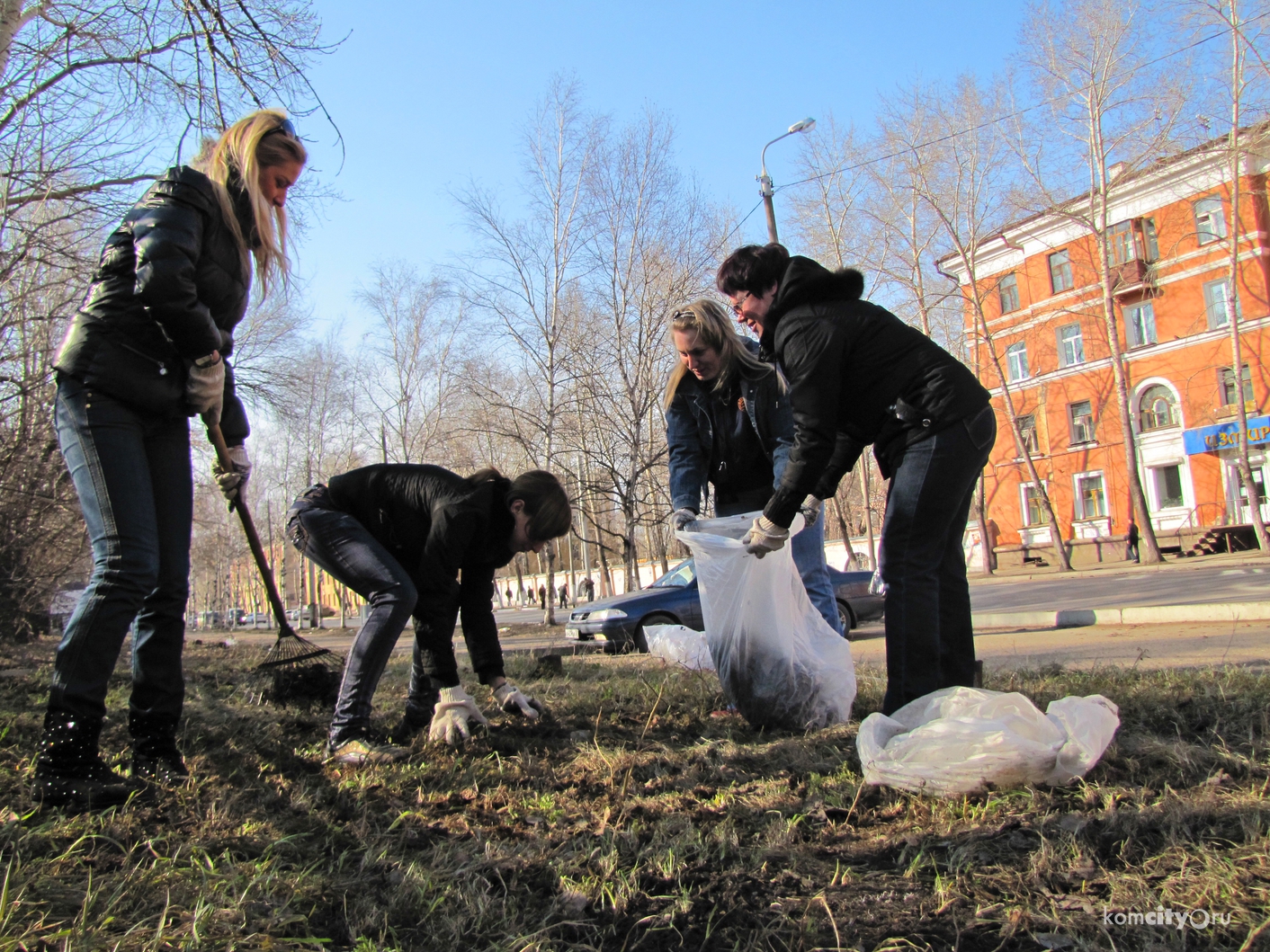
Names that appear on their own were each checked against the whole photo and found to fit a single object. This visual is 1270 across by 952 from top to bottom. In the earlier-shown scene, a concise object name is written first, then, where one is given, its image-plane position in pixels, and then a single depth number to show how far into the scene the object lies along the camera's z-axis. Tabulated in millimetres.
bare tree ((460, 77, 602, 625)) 17406
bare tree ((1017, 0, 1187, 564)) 20547
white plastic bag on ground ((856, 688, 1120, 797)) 1892
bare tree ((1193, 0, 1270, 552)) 19092
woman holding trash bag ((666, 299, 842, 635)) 3566
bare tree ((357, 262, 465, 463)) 25703
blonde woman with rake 1943
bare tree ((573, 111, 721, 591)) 16891
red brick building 25859
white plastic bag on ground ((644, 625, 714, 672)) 4137
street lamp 15688
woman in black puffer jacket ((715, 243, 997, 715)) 2484
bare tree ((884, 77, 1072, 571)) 22609
